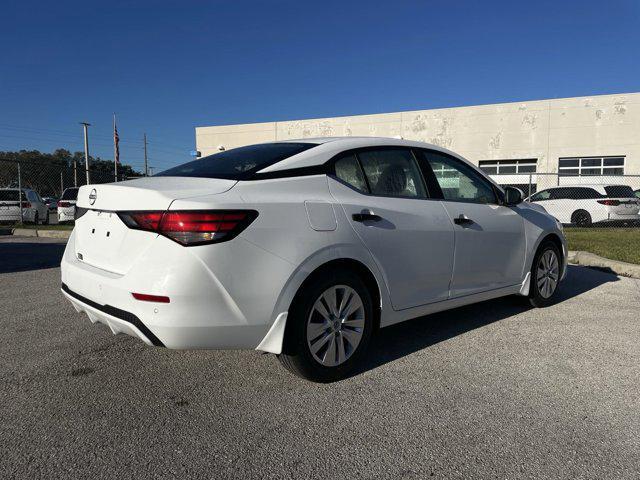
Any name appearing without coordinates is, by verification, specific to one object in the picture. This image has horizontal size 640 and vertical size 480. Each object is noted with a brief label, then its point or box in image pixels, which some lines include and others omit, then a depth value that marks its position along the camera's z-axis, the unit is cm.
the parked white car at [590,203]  1477
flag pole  3553
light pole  4552
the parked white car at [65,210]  1684
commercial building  2438
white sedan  250
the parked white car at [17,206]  1608
